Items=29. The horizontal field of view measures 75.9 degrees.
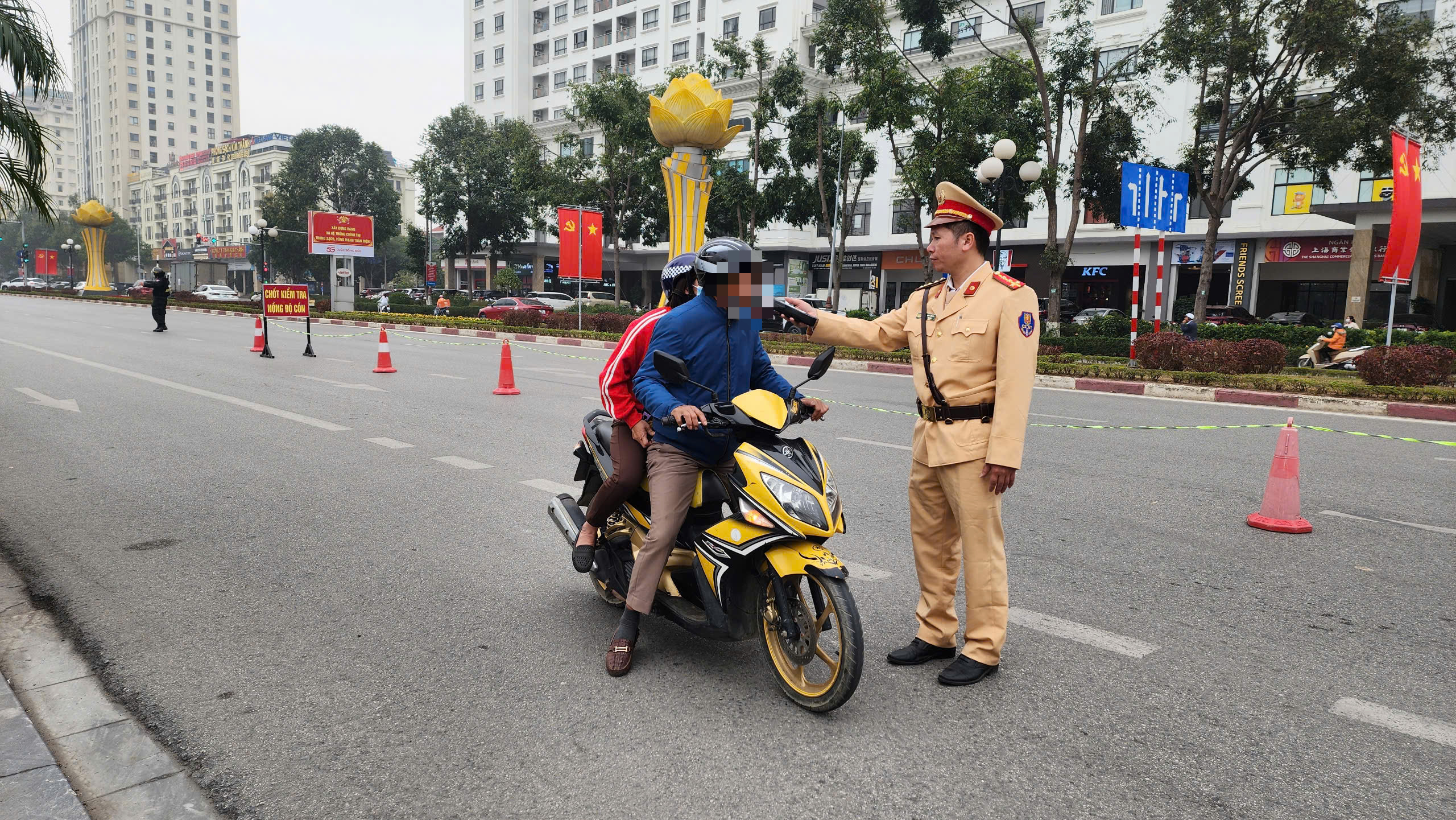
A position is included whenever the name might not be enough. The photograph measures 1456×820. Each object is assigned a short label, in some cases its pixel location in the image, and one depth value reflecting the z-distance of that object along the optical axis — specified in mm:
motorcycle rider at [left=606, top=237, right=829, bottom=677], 3258
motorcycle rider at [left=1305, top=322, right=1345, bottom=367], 18484
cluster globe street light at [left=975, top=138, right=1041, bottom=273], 17234
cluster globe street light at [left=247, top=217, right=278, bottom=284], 35656
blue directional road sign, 18250
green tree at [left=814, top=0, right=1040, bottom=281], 22156
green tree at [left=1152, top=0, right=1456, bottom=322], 18500
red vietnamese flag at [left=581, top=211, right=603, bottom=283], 28422
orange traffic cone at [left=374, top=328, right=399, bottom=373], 14086
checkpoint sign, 18642
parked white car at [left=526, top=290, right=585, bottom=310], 41781
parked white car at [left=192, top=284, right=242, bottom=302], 57562
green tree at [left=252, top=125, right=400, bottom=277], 60062
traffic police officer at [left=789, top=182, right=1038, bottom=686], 3182
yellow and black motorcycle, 2965
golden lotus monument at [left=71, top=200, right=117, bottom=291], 54406
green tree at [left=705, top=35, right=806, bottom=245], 27875
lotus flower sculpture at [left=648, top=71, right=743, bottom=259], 21516
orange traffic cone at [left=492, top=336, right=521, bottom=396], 11680
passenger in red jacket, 3500
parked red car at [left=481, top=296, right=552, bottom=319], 38000
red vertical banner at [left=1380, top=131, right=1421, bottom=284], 14891
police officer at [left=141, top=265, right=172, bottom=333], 22891
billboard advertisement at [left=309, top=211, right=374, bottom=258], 39562
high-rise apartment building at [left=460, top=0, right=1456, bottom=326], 29625
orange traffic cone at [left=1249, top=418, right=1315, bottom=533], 5602
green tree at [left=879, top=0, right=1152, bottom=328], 21078
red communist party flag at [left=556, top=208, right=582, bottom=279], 28094
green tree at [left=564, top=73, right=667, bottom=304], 34906
